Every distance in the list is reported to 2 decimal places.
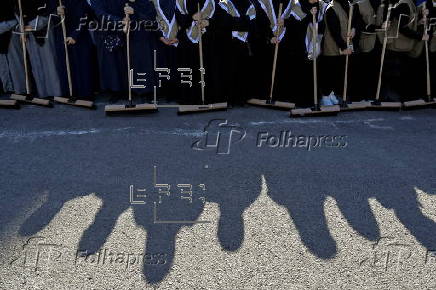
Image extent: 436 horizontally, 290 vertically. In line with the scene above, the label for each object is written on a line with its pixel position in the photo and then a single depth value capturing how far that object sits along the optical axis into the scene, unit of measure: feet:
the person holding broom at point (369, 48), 21.79
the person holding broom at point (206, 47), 20.98
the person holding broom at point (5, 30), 21.65
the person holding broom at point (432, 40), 22.22
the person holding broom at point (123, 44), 21.40
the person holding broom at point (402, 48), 21.99
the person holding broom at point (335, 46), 21.62
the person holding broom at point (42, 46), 21.52
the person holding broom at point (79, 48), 21.65
